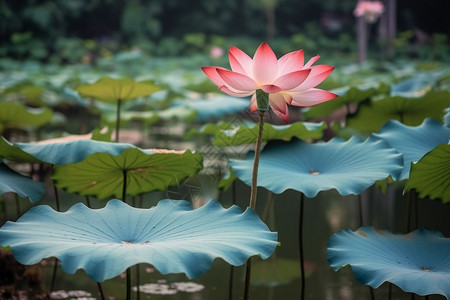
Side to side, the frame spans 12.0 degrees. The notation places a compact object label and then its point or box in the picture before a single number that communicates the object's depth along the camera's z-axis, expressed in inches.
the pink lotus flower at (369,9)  502.9
